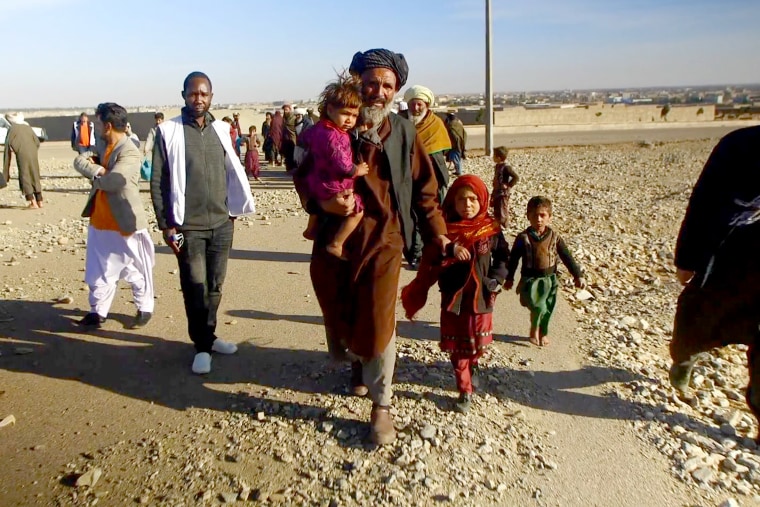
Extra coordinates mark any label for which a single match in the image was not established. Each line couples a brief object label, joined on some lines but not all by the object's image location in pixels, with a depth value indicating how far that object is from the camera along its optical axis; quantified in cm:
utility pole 2039
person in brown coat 317
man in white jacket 404
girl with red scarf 369
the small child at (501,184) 704
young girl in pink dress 303
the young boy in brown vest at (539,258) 452
